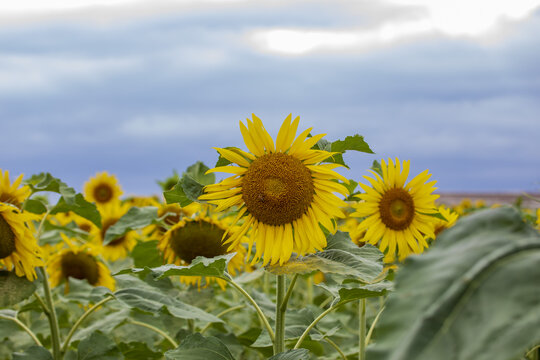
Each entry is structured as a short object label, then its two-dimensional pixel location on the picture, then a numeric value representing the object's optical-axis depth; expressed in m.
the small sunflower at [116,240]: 4.12
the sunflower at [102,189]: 5.79
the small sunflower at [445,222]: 2.88
